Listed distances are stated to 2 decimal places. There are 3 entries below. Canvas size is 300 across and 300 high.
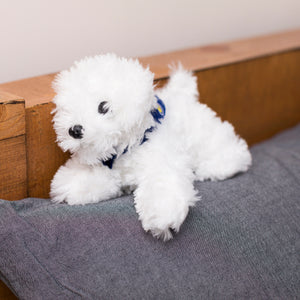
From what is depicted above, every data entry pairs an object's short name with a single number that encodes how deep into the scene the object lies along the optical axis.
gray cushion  0.72
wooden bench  0.81
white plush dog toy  0.73
